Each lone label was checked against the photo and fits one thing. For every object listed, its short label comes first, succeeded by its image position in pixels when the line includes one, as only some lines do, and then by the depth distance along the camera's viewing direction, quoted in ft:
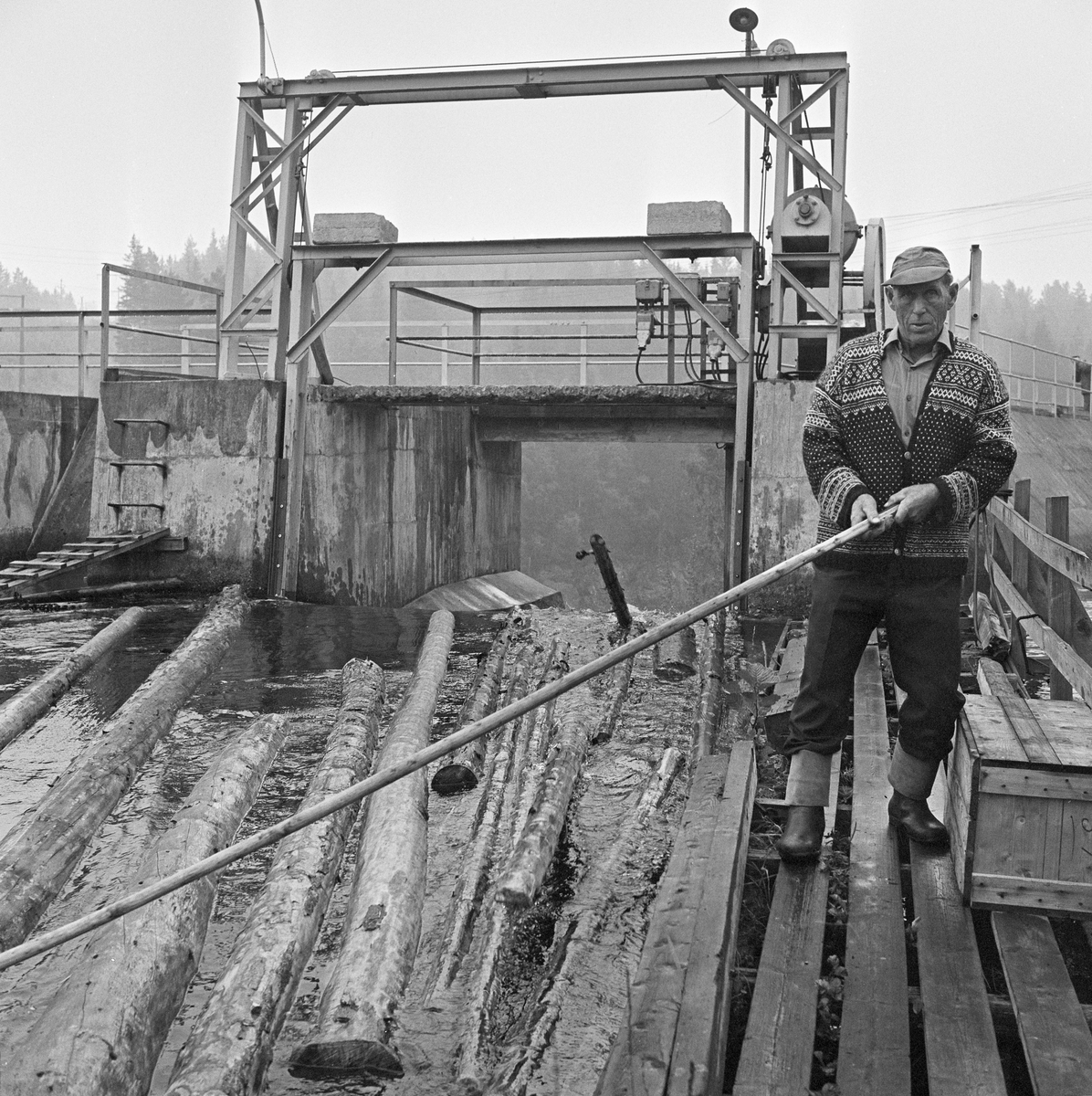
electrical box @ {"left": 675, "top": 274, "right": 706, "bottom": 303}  41.16
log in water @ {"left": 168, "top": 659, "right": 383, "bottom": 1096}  9.53
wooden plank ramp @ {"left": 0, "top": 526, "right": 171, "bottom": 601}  33.42
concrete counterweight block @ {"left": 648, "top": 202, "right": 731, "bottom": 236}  36.58
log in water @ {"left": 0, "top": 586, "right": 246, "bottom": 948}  13.42
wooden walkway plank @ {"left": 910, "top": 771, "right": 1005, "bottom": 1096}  8.63
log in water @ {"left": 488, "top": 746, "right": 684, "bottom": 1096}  9.44
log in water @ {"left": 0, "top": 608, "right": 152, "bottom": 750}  20.75
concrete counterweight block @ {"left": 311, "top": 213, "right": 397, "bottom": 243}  38.60
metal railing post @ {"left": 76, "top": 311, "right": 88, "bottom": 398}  50.43
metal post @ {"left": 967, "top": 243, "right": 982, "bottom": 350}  35.91
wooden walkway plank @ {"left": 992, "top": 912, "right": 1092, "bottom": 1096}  8.57
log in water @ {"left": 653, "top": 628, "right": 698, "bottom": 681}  26.23
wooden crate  11.18
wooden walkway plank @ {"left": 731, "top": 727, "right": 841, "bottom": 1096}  8.70
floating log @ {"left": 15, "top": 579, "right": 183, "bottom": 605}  34.53
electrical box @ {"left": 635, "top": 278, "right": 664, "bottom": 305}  43.70
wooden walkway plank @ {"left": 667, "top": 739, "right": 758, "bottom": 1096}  8.23
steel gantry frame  36.42
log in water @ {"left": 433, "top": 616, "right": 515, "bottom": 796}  18.01
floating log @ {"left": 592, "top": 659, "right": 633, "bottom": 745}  20.80
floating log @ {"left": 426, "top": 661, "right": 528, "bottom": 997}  11.72
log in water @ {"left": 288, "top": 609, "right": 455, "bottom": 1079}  9.98
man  12.50
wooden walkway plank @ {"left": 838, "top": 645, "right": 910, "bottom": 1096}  8.86
